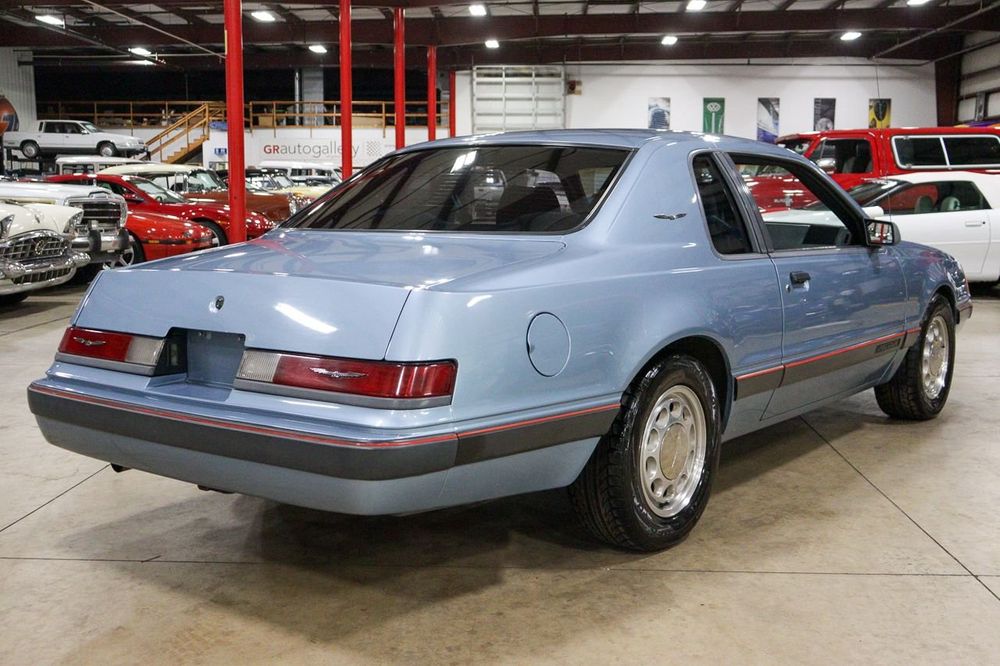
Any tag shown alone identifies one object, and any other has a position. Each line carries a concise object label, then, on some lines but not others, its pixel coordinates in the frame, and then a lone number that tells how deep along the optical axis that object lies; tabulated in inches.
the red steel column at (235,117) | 440.8
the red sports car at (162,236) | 458.3
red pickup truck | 457.1
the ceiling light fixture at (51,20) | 971.9
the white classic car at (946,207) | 396.2
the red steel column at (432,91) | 964.6
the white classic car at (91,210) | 401.3
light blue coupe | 91.6
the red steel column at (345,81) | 625.0
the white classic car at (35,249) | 341.7
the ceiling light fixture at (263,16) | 944.3
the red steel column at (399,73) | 761.6
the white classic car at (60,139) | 1151.0
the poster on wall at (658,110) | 1111.6
